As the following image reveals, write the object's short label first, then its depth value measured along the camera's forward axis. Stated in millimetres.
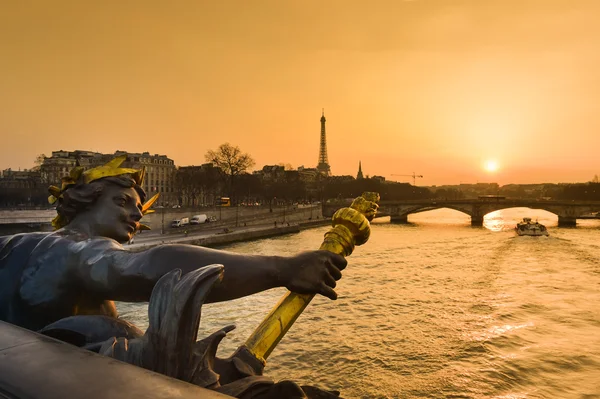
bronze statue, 1233
